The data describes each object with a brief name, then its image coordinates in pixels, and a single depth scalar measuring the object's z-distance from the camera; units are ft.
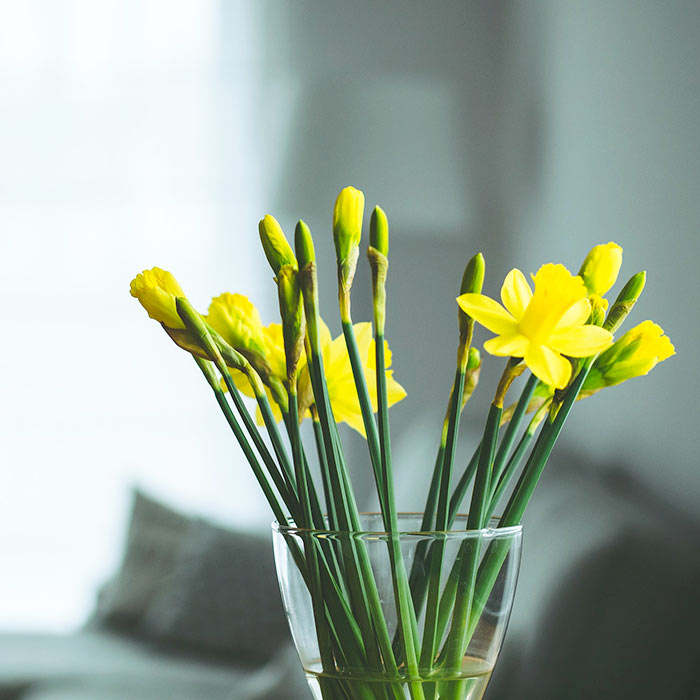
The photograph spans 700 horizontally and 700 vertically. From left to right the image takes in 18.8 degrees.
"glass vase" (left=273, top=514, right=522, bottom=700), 3.82
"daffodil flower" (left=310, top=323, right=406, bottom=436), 4.07
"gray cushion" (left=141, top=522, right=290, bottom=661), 11.58
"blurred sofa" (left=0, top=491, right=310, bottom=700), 11.32
